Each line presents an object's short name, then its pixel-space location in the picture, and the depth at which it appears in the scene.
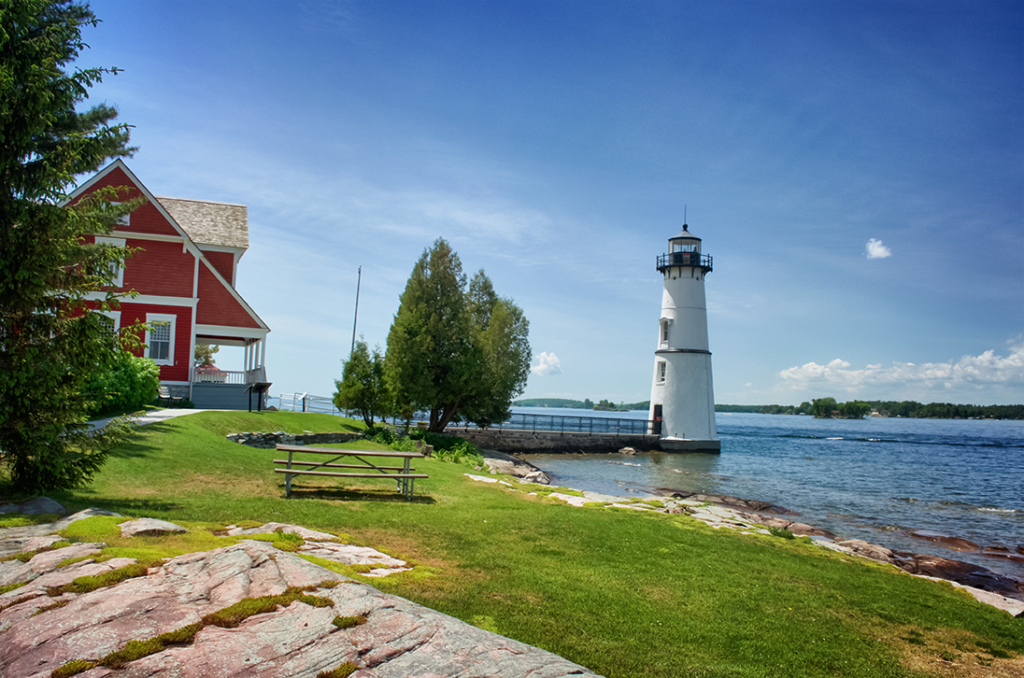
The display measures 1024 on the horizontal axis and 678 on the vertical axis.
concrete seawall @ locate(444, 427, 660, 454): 43.56
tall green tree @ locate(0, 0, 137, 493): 9.38
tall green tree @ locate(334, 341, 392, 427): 27.56
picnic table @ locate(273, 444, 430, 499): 12.31
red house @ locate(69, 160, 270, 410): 25.45
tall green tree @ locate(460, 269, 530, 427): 37.38
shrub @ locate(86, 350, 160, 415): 19.28
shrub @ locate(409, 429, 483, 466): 24.58
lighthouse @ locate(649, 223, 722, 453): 45.56
